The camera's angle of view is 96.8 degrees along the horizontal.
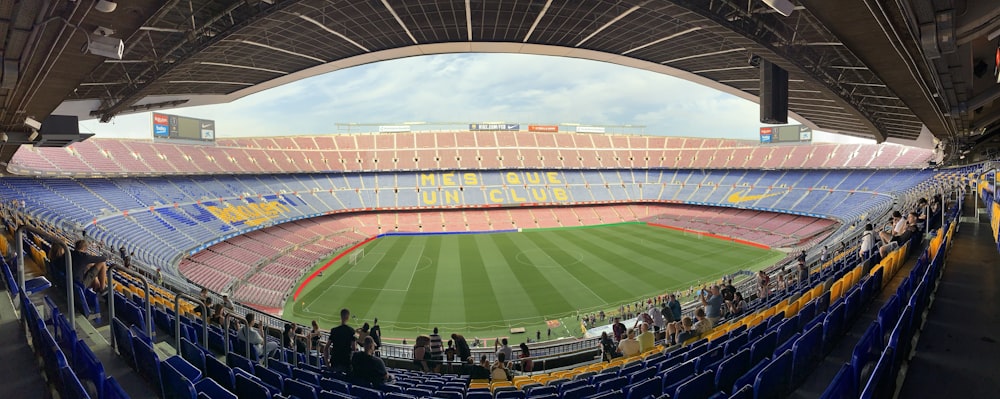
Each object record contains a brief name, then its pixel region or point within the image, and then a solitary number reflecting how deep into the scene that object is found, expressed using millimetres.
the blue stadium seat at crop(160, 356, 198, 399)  3801
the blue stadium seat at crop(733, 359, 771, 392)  4277
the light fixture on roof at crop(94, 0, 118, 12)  6508
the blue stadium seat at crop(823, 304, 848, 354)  5266
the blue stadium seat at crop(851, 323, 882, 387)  3367
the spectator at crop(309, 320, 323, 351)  10288
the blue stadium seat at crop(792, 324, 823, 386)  4570
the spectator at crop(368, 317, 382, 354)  9828
